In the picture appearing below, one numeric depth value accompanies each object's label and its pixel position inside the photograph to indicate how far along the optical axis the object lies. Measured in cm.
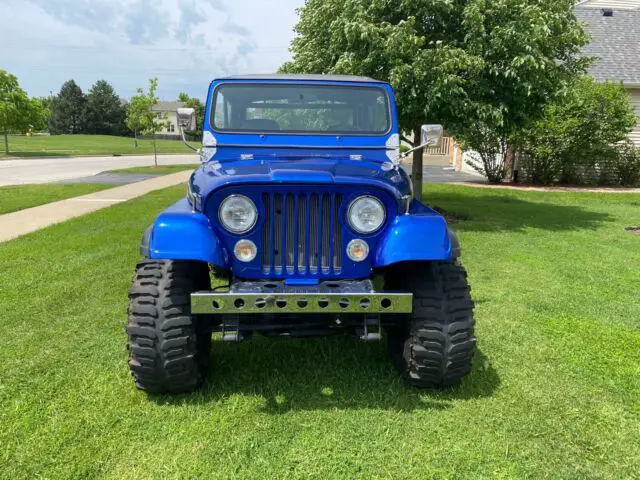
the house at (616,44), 1727
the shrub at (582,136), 1484
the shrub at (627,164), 1634
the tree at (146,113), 2295
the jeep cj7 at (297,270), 282
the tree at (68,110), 6638
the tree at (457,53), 778
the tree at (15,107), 2884
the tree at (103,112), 6712
